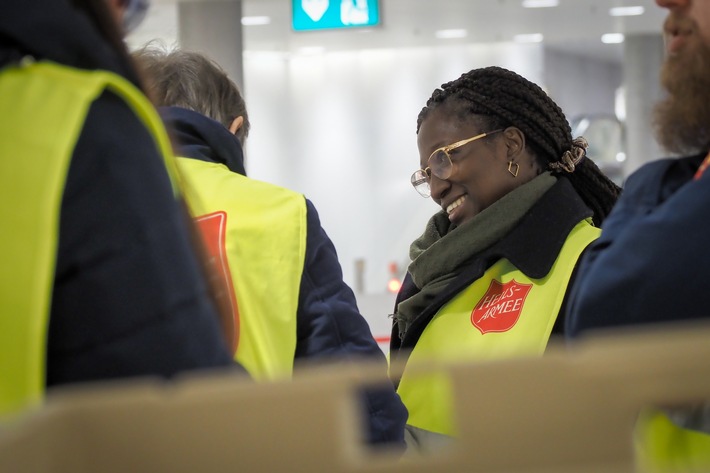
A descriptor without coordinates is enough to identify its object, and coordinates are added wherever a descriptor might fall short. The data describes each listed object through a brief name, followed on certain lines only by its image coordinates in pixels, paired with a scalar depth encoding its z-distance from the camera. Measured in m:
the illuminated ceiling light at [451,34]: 12.90
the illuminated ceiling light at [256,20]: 11.01
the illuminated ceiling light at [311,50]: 13.65
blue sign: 8.11
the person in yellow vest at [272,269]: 1.80
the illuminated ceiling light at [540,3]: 11.12
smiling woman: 2.22
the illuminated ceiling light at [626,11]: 11.91
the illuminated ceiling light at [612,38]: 14.17
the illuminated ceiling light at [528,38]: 13.62
